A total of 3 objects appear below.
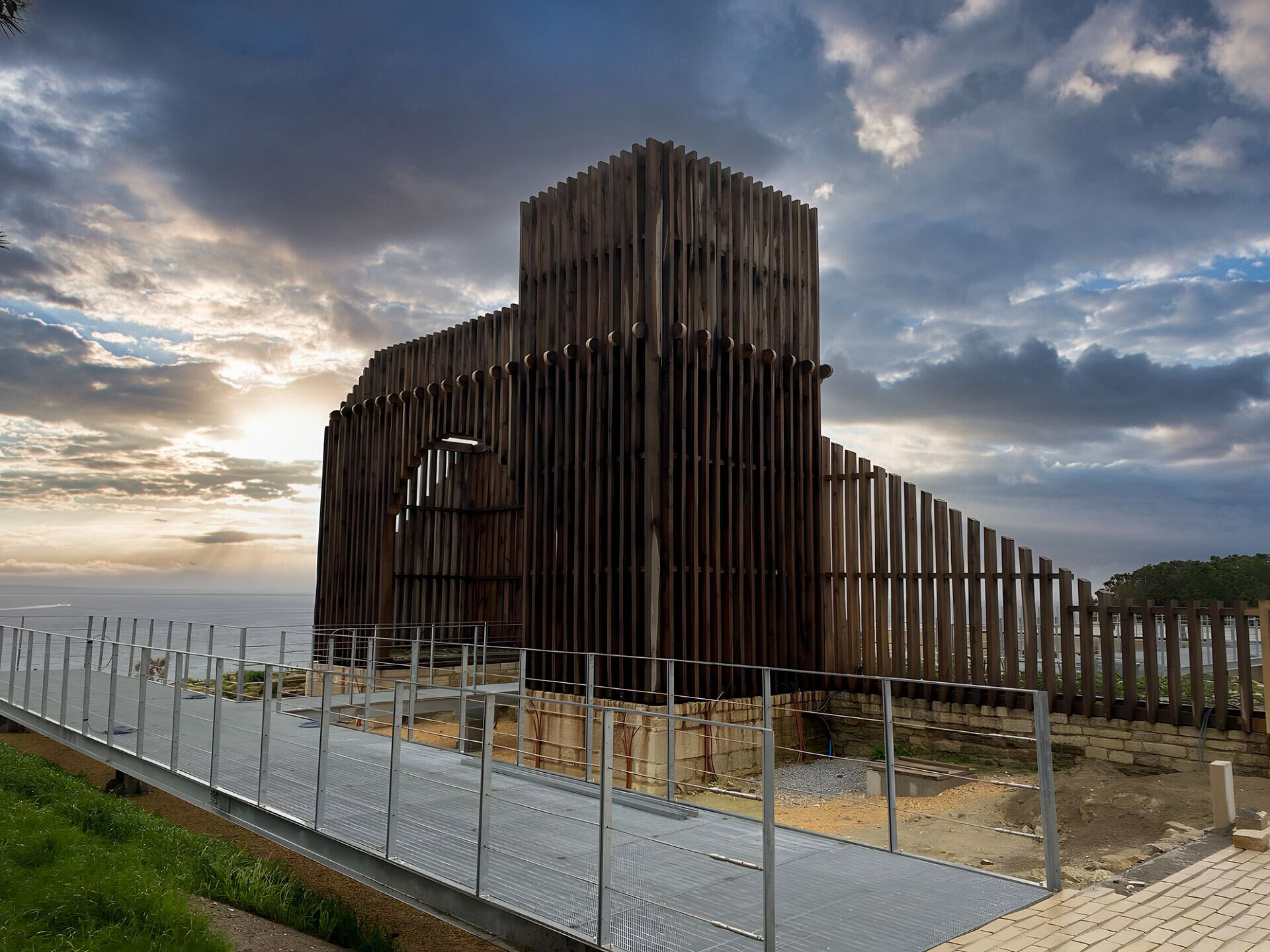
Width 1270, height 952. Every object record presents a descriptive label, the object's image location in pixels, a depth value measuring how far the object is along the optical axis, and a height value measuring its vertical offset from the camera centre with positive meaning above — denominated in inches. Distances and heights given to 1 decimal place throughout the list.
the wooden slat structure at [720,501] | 437.1 +42.3
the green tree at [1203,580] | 1386.6 +8.4
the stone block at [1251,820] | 251.0 -67.8
